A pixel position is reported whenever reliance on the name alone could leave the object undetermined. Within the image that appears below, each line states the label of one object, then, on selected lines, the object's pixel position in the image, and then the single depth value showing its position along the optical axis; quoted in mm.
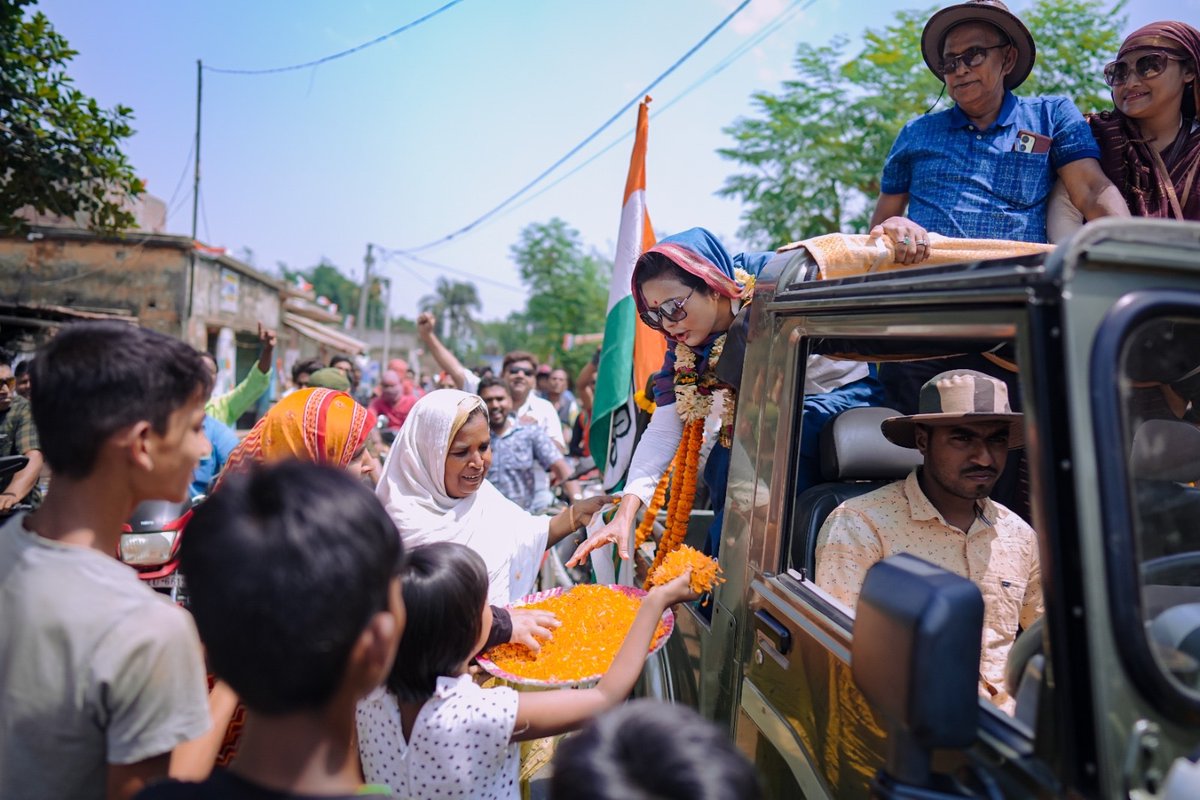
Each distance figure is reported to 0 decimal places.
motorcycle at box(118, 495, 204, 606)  3193
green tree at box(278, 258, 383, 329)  88281
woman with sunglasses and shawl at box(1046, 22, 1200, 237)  2639
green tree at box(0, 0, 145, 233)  6613
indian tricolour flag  4855
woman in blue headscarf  2875
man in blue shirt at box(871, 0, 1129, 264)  2832
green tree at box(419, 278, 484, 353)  66312
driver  2400
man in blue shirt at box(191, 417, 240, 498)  4508
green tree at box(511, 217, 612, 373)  29297
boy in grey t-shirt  1255
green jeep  1144
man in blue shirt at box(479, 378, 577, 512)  6266
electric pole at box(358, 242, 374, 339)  32812
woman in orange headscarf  2729
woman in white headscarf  2816
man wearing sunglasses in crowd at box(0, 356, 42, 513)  5035
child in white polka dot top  1679
